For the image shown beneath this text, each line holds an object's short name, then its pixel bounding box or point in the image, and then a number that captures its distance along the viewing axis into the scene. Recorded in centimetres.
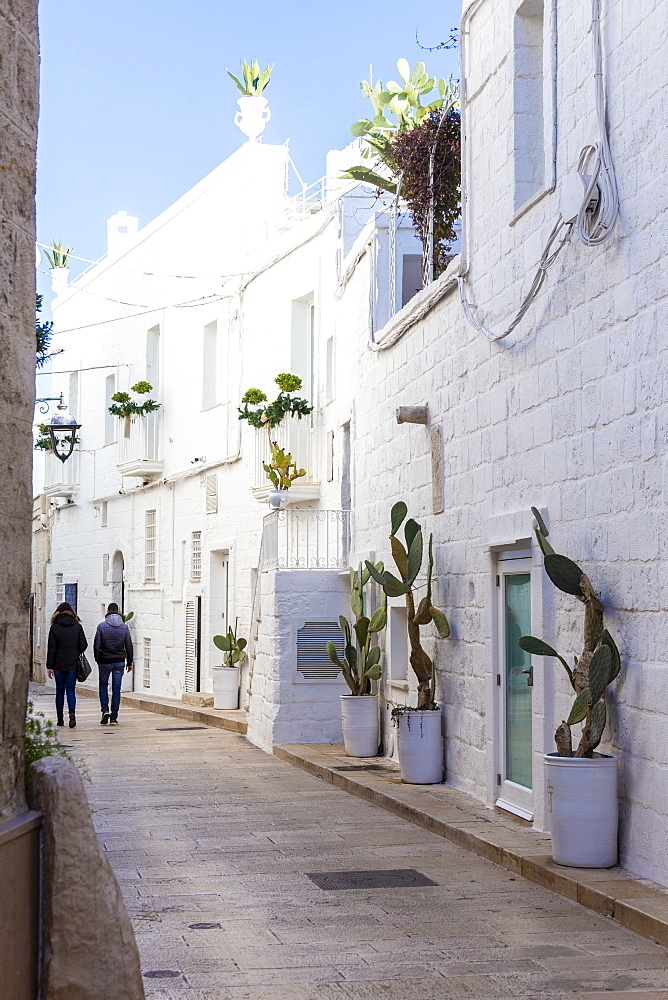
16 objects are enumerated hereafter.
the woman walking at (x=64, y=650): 1619
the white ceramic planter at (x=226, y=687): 1809
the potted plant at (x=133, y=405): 2184
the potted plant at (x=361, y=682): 1269
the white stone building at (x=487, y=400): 677
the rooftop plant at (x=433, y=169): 1191
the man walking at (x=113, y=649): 1694
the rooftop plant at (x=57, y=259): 3287
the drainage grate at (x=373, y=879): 708
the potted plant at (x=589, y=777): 673
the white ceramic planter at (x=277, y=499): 1500
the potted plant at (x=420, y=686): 1055
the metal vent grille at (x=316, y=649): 1405
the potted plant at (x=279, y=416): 1562
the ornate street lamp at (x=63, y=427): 1952
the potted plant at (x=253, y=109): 1977
